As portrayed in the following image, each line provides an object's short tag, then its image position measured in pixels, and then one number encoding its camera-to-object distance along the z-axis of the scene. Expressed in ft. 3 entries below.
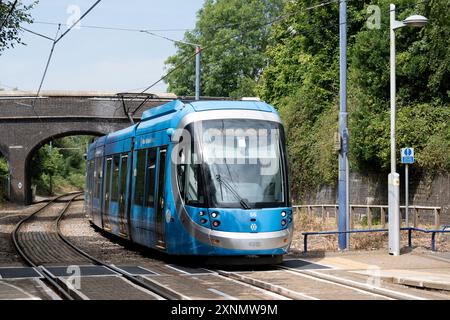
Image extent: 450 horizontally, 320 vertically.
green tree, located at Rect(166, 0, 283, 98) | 230.48
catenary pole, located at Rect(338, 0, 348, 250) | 65.92
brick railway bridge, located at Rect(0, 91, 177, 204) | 173.88
